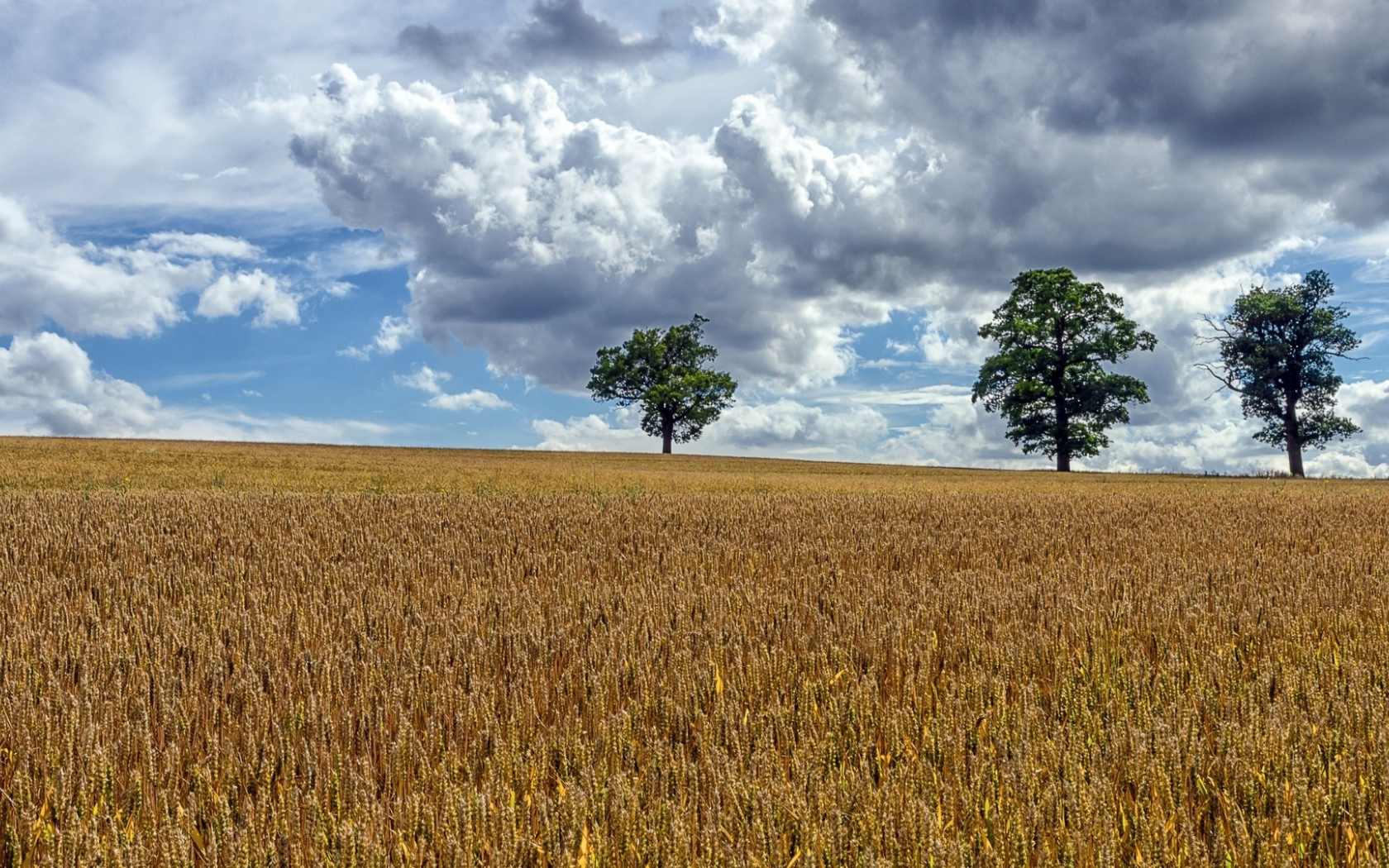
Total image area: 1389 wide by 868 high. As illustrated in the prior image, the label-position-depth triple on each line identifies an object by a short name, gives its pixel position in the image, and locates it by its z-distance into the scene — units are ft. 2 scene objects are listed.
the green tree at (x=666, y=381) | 190.08
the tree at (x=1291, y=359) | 143.64
